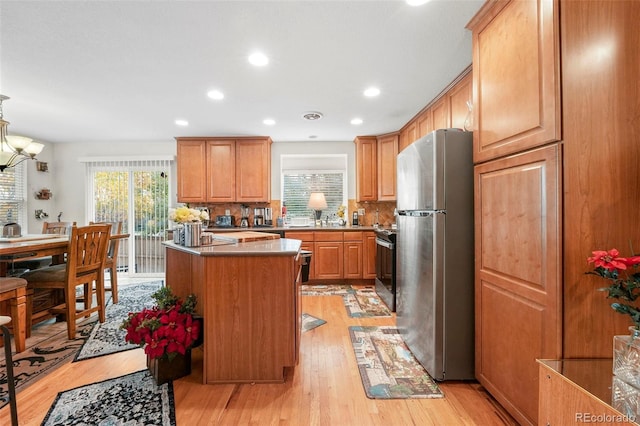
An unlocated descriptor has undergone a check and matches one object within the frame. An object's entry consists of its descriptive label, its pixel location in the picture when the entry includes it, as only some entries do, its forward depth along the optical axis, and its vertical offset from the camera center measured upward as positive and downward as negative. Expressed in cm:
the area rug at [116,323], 232 -109
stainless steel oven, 321 -62
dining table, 239 -33
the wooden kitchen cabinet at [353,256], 430 -62
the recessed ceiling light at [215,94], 285 +125
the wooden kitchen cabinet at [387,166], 432 +76
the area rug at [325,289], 394 -108
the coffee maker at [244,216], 477 -1
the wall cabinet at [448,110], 247 +108
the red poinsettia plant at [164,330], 180 -74
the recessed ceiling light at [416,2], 162 +123
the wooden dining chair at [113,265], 342 -59
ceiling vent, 348 +126
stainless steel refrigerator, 183 -26
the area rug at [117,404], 153 -110
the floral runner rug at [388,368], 177 -110
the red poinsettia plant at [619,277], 98 -23
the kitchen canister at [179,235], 215 -15
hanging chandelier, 281 +72
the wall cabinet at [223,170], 452 +73
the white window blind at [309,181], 497 +61
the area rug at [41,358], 187 -109
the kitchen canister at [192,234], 206 -13
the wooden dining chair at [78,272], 253 -54
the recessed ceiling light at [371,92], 280 +125
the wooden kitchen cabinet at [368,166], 455 +79
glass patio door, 487 +21
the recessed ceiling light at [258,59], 217 +123
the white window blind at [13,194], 420 +33
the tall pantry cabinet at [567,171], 118 +19
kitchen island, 184 -66
